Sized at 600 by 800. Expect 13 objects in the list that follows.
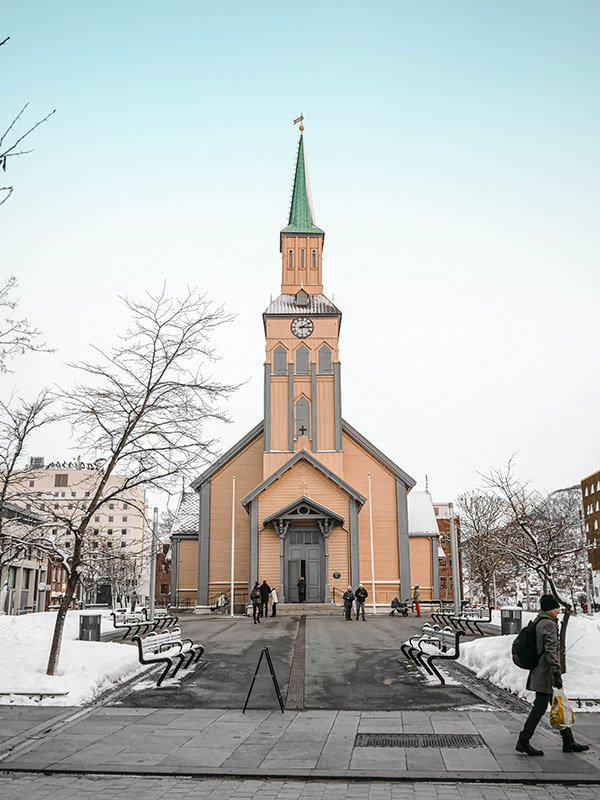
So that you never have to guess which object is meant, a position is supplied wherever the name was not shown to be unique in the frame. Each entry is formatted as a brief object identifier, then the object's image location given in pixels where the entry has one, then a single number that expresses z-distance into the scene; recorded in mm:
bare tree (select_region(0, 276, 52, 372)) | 14433
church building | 37719
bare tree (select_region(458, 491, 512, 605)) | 43372
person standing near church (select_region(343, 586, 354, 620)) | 29825
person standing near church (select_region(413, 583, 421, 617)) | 38312
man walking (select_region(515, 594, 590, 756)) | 8273
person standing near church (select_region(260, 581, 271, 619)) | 30000
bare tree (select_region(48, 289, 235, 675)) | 14547
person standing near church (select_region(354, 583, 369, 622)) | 29994
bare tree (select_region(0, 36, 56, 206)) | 5887
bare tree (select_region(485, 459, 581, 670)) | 13128
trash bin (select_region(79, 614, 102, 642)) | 18641
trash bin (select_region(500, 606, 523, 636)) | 18797
